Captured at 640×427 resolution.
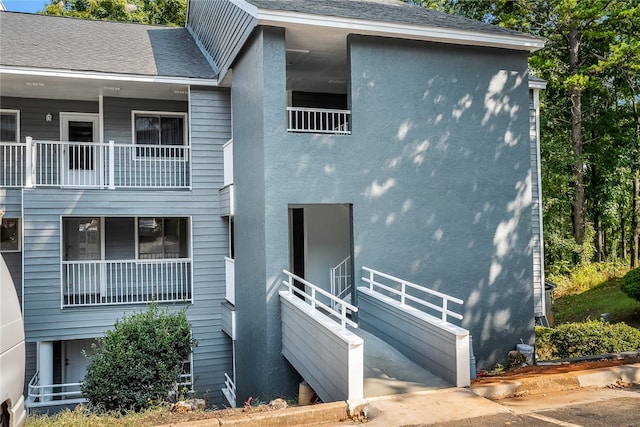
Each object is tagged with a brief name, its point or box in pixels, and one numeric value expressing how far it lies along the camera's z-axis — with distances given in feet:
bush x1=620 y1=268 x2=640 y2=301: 42.82
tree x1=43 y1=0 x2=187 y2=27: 80.07
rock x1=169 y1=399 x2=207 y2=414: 23.40
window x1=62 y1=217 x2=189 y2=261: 42.47
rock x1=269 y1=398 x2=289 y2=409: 19.65
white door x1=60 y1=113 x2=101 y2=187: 41.88
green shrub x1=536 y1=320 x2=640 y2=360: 31.35
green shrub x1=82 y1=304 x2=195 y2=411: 28.53
